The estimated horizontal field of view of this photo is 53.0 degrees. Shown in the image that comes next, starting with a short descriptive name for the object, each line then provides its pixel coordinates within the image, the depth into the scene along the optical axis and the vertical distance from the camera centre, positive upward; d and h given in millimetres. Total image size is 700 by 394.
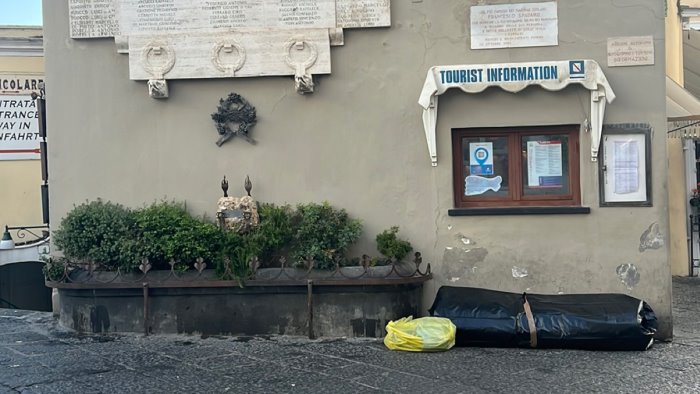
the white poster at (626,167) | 7578 +152
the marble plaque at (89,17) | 8148 +2091
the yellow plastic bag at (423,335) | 6836 -1455
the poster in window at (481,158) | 7926 +308
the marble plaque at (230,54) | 7883 +1579
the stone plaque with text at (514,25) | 7691 +1746
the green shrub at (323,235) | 7496 -495
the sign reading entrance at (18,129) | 15188 +1530
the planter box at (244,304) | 7391 -1201
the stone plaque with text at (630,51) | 7547 +1397
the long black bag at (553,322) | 6828 -1371
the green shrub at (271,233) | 7613 -454
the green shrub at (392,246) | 7609 -632
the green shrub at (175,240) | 7531 -489
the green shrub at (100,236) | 7609 -426
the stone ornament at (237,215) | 7664 -237
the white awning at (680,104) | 8867 +966
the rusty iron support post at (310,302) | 7331 -1172
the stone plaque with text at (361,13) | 7852 +1965
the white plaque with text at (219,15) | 7898 +2025
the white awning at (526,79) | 7465 +1128
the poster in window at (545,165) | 7836 +208
